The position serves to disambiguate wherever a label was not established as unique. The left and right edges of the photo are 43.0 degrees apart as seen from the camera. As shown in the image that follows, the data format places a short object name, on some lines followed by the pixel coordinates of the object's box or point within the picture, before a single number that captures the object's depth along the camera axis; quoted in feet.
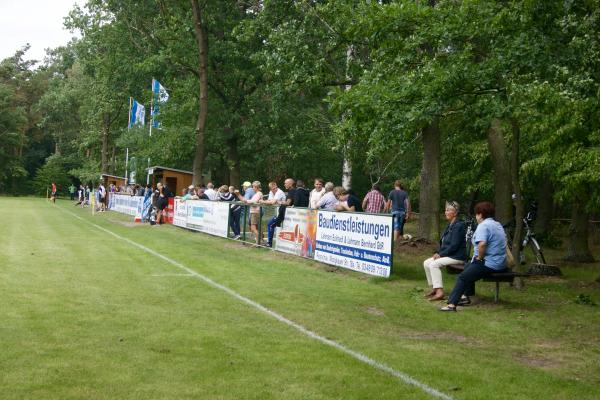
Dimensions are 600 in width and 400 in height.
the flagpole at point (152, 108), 121.70
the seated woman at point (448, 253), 38.34
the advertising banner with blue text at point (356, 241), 44.86
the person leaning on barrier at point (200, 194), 91.45
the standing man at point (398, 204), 71.51
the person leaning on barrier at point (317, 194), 62.90
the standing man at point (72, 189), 278.26
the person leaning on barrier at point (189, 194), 94.38
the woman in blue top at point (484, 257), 34.91
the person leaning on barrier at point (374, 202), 71.20
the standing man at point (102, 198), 156.56
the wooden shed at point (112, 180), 206.08
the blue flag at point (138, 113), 143.46
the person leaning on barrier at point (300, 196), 63.77
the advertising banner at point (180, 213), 93.56
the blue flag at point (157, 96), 120.78
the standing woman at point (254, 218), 65.31
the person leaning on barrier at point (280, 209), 60.70
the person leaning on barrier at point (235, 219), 70.69
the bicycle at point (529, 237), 53.47
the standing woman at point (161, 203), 102.01
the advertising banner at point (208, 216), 75.51
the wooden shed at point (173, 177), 136.46
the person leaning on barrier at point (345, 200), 53.72
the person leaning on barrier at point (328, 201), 58.34
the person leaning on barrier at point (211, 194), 87.99
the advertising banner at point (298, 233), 55.16
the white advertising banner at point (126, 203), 117.66
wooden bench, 35.40
